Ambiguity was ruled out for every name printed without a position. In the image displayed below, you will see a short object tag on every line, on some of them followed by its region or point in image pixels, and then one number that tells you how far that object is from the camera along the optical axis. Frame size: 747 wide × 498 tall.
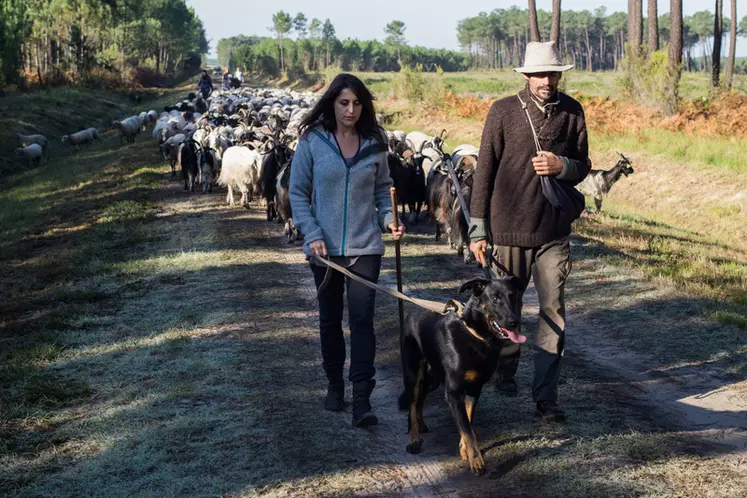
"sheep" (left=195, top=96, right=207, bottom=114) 37.70
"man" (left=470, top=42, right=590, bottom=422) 4.94
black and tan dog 4.28
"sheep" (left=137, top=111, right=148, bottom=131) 36.12
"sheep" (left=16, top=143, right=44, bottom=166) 27.62
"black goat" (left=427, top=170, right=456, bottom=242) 12.01
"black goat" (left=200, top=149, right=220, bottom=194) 18.17
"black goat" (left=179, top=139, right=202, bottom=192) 18.66
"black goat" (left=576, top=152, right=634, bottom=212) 17.72
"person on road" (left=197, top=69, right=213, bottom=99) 43.81
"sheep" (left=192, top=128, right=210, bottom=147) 20.84
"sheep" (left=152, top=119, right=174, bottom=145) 26.14
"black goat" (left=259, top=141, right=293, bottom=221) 14.62
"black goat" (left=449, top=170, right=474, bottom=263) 11.22
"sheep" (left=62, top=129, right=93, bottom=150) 31.80
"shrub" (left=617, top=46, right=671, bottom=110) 24.19
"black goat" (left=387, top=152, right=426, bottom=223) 14.55
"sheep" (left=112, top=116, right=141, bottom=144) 32.25
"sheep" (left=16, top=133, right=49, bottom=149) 29.16
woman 4.91
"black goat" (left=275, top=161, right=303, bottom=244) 12.39
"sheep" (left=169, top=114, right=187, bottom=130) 28.20
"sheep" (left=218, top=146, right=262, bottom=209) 16.22
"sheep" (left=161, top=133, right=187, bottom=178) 21.35
